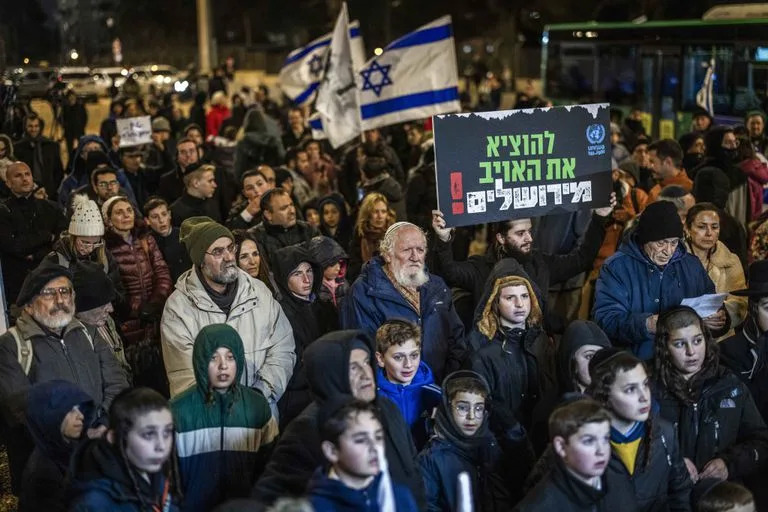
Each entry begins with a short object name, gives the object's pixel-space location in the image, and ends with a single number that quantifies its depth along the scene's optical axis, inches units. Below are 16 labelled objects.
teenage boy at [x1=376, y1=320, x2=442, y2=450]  216.4
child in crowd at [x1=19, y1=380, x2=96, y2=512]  191.6
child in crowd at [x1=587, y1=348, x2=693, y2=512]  187.0
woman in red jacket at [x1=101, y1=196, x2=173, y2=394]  290.7
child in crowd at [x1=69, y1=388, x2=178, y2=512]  166.7
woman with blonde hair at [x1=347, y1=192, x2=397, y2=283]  329.7
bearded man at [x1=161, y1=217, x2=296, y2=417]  236.4
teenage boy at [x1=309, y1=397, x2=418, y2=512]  160.2
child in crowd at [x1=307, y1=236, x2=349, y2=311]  269.0
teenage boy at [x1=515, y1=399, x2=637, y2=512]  172.2
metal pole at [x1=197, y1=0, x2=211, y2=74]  1861.5
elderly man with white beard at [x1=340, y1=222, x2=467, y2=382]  248.5
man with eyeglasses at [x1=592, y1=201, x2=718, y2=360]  250.2
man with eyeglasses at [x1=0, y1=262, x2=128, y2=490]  216.5
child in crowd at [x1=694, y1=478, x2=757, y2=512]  177.5
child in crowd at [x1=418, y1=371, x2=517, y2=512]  200.1
